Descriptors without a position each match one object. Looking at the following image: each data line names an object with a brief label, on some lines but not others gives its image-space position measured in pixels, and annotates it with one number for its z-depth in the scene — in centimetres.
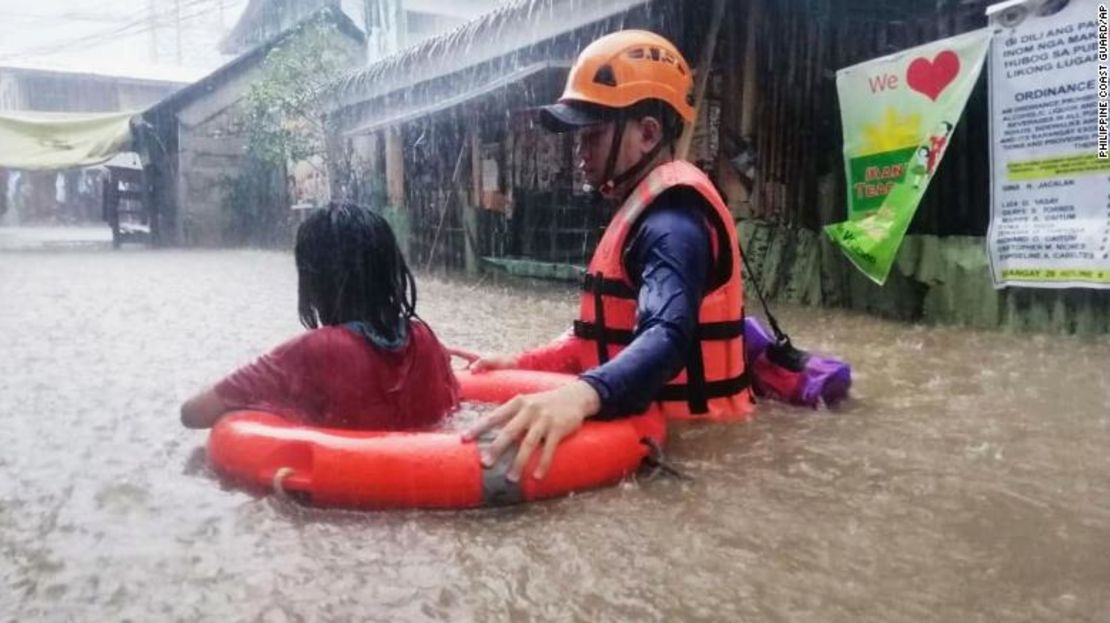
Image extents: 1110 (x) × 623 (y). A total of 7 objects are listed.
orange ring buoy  225
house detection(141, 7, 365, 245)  1856
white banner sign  485
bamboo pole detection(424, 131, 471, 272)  1184
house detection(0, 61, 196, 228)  2845
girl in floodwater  260
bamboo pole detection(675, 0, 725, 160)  719
